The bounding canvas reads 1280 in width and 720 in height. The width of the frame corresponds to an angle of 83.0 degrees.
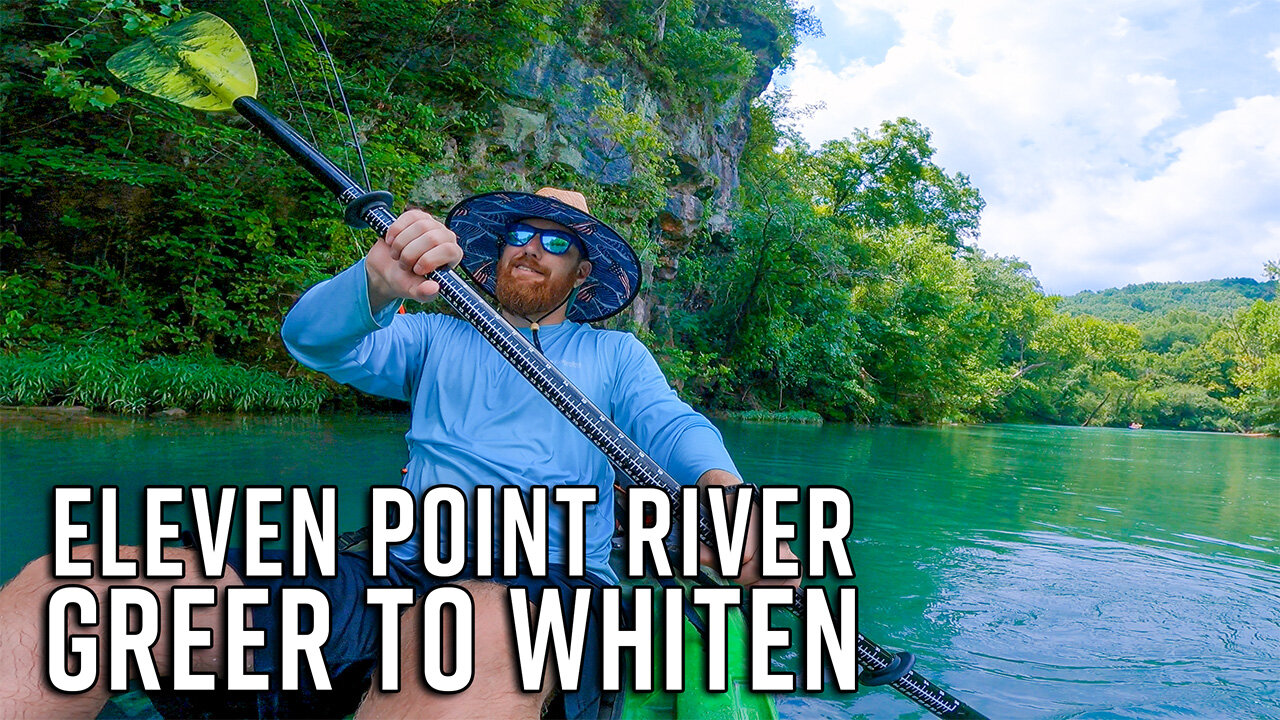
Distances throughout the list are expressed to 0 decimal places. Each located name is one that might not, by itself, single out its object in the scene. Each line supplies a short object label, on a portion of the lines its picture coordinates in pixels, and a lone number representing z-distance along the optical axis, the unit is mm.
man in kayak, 1202
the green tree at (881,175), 28641
